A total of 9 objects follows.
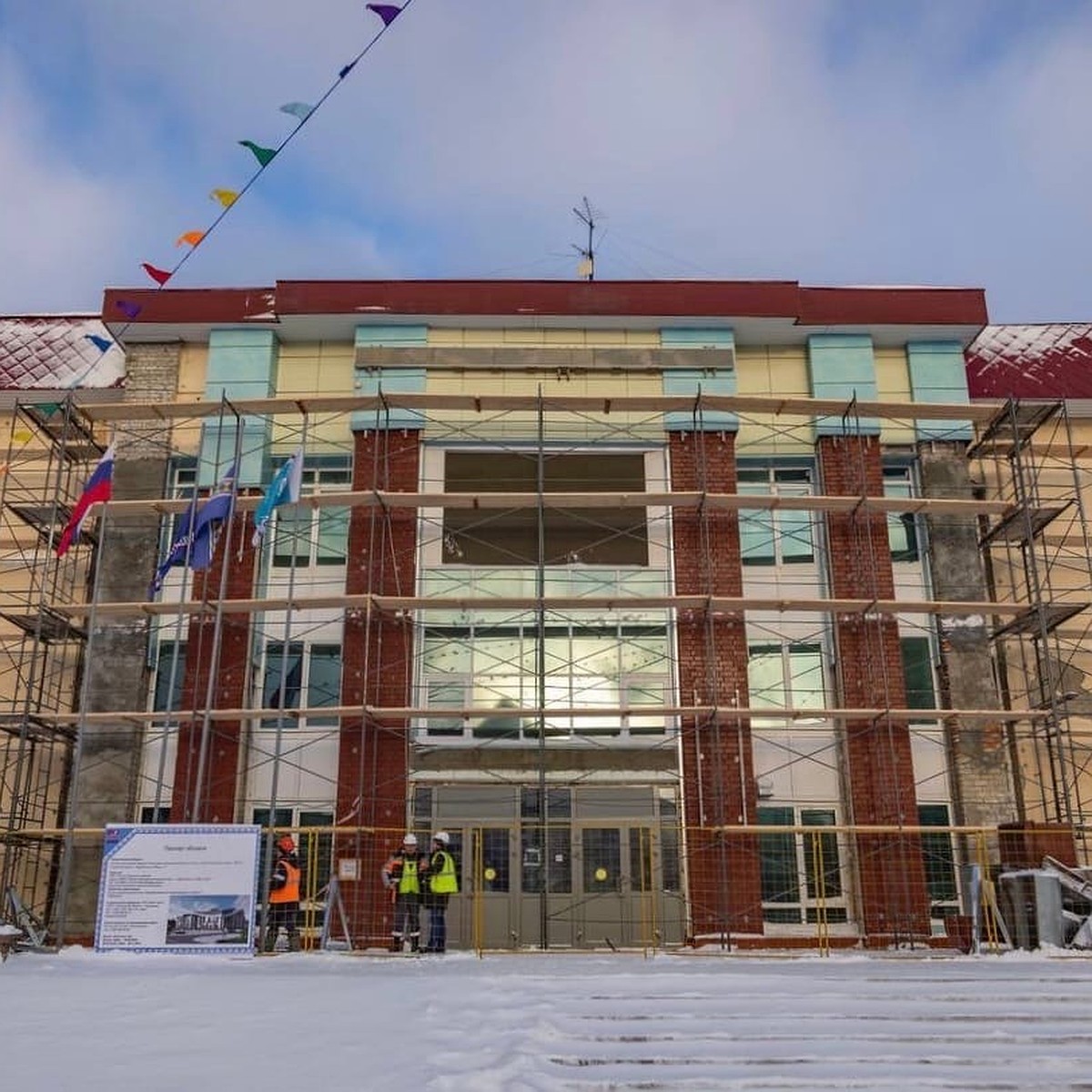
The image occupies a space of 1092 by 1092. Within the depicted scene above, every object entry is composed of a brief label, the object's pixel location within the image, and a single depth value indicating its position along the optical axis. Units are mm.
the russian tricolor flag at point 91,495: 20578
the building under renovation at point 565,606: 20547
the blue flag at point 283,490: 20031
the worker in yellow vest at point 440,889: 16406
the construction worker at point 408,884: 16703
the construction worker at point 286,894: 16875
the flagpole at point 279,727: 16219
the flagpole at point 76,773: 19109
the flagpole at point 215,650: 19312
